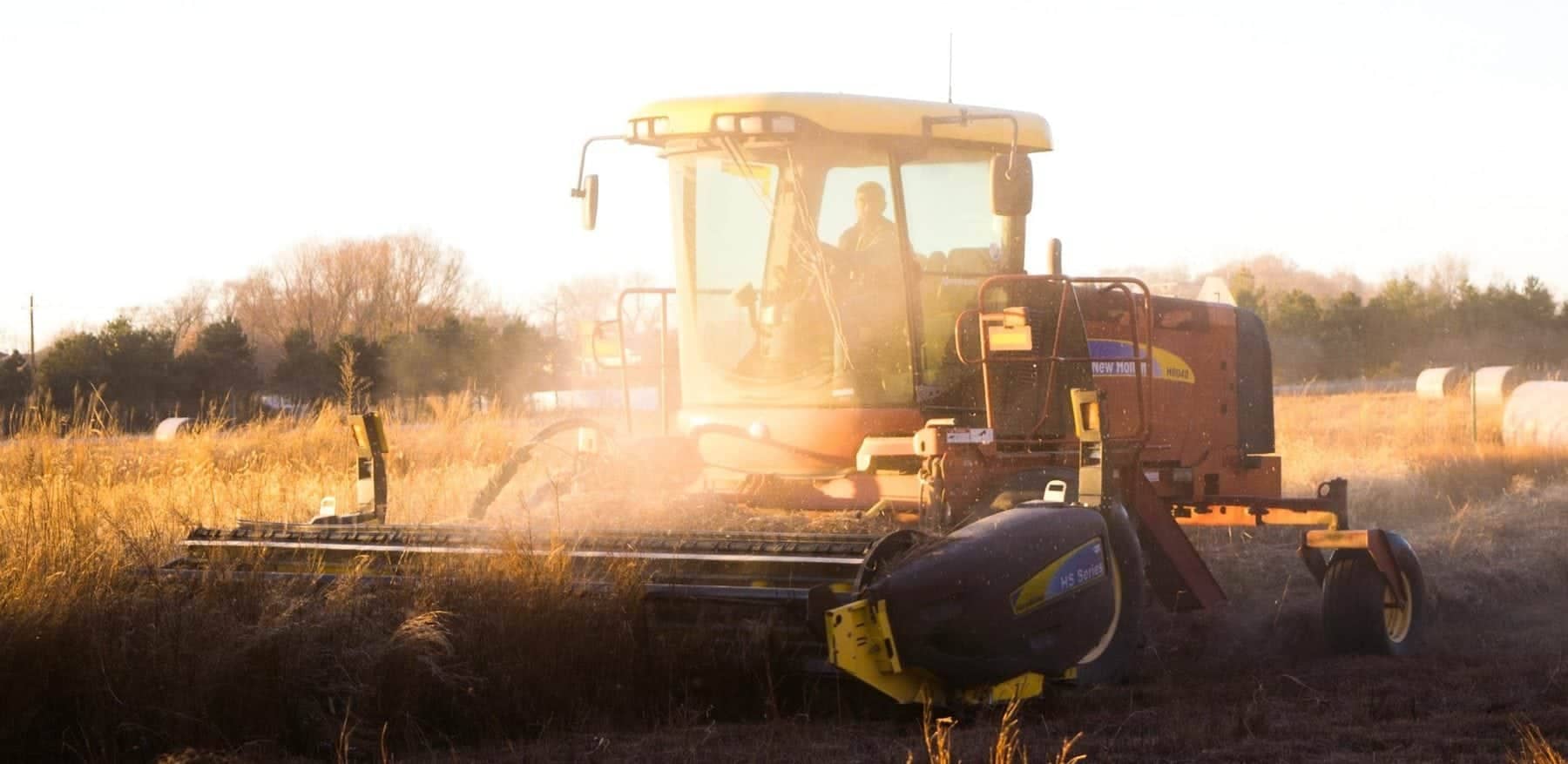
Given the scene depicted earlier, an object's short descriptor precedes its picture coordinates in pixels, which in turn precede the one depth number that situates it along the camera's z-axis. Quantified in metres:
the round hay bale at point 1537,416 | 24.16
